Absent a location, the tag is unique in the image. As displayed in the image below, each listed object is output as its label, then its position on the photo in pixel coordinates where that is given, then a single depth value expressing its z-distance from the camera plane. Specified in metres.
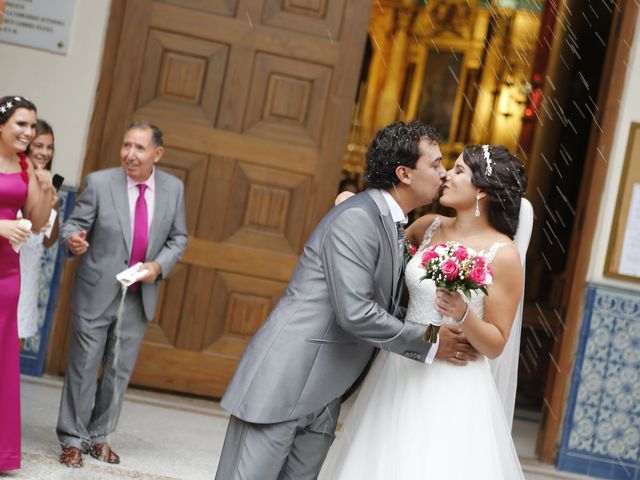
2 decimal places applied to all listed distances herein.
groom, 3.55
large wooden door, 7.15
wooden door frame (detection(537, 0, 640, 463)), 7.21
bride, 3.97
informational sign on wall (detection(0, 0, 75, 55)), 6.97
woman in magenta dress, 4.98
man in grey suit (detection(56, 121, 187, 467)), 5.54
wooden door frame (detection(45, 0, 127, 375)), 7.08
